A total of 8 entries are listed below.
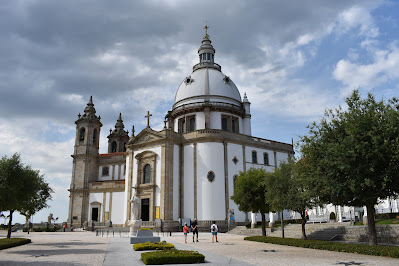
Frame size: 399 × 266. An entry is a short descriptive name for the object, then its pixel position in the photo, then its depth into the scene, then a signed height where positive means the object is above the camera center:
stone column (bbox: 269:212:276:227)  40.58 -1.64
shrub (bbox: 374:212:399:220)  31.64 -1.09
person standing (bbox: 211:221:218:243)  26.20 -1.75
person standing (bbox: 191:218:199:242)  27.23 -1.58
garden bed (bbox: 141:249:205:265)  13.98 -2.10
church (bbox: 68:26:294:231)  46.81 +6.82
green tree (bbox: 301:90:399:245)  18.12 +2.52
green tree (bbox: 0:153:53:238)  22.81 +1.62
